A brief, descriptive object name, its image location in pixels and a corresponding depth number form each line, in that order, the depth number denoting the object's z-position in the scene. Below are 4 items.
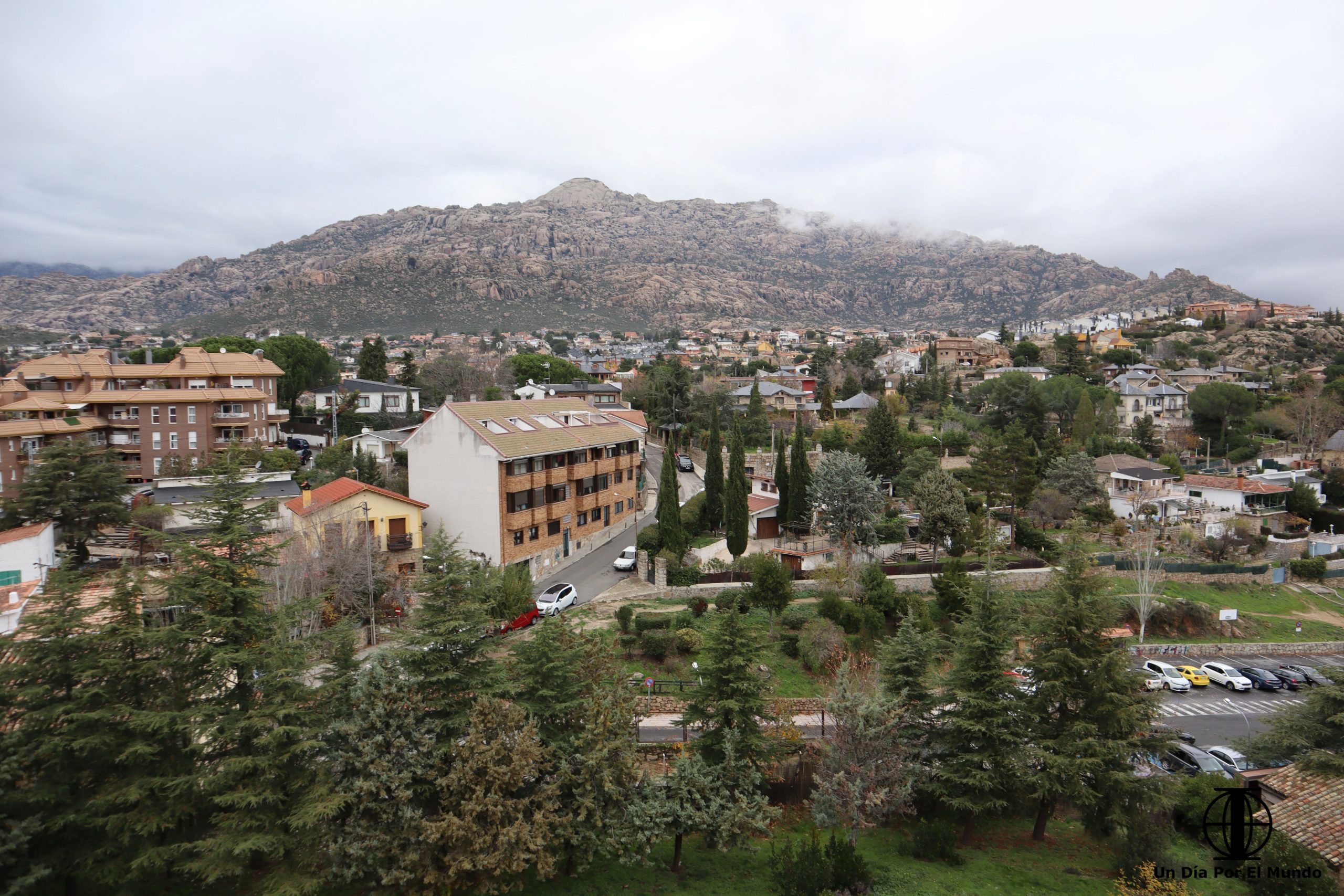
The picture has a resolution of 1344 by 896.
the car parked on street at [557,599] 31.03
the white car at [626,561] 37.81
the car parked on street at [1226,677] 32.53
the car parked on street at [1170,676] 32.31
